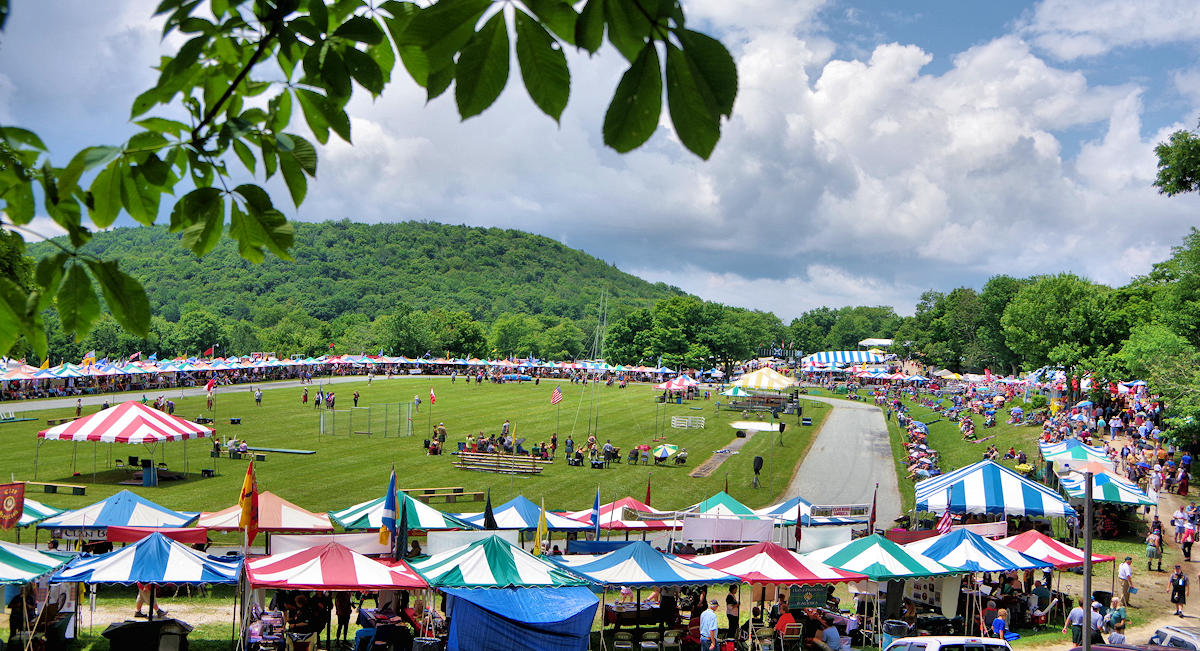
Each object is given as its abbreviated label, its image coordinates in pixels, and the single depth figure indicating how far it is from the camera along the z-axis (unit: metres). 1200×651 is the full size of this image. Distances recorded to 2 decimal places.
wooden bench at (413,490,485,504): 29.27
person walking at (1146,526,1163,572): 23.95
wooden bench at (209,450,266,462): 35.39
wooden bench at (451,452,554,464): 36.91
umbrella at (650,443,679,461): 38.41
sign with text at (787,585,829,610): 17.16
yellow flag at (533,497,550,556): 16.67
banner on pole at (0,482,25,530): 16.65
